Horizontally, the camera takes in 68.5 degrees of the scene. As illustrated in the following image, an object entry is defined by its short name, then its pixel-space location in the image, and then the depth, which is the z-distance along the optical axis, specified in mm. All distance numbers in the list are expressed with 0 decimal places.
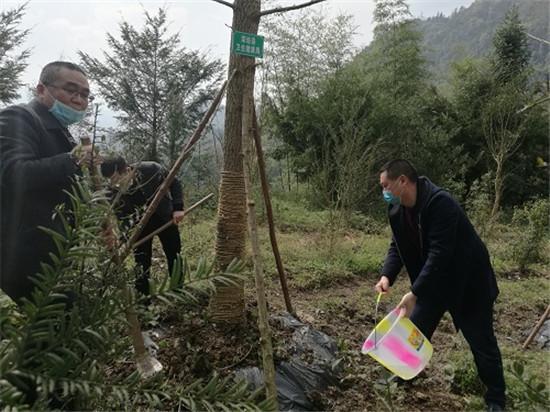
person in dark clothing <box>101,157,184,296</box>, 3453
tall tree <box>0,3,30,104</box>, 11258
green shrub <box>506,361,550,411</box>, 910
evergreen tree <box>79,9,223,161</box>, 12969
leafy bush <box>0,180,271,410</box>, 941
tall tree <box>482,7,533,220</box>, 11648
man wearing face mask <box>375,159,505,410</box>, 2596
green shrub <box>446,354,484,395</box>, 3023
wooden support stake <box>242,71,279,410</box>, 1808
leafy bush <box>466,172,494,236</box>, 7941
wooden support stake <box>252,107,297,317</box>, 2752
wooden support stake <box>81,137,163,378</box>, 1192
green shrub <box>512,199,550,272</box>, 7391
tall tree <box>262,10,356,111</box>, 15961
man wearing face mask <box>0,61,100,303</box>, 1626
